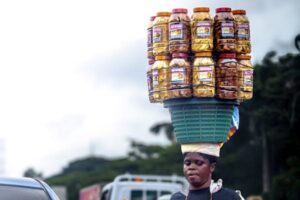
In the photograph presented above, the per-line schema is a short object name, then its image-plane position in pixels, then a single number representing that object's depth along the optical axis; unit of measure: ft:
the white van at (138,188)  49.24
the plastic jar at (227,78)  20.15
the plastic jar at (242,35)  20.58
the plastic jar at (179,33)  20.14
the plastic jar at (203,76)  19.89
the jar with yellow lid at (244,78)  20.50
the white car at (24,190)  20.32
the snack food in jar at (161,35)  20.47
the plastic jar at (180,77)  19.92
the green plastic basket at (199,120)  19.95
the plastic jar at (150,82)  20.73
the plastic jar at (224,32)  20.33
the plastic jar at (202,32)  20.09
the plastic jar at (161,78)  20.20
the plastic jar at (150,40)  20.88
